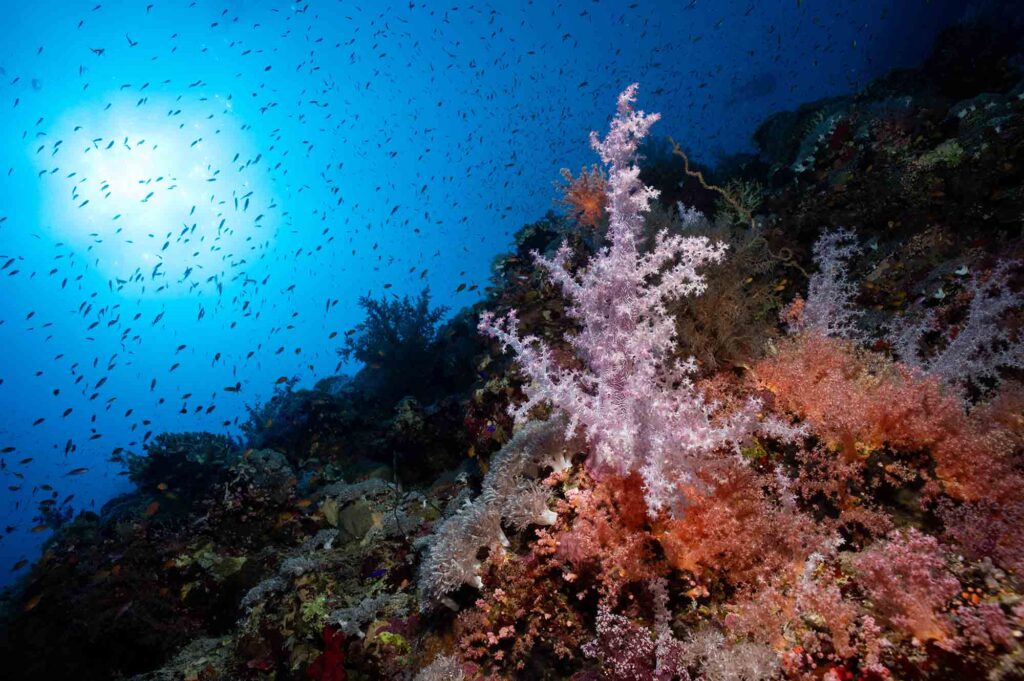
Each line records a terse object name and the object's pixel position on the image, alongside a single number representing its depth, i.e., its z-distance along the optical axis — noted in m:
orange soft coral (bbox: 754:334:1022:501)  2.78
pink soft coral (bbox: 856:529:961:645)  2.12
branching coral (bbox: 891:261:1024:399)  3.62
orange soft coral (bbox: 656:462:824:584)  2.83
